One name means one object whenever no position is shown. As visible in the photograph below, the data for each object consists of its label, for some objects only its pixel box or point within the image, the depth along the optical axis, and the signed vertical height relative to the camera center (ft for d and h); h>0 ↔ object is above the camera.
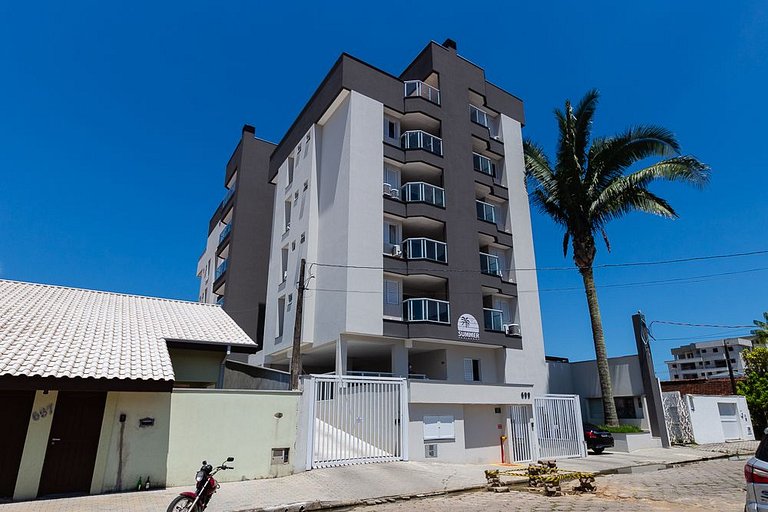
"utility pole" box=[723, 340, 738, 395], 111.95 +4.70
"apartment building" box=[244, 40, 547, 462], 73.10 +28.32
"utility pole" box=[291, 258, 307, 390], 49.14 +6.83
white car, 17.90 -2.89
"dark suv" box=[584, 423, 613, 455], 72.33 -5.03
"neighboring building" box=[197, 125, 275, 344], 104.17 +38.52
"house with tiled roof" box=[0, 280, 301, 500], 33.55 -0.51
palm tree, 82.43 +38.92
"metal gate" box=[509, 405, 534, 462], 63.62 -3.64
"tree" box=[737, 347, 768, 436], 108.06 +2.07
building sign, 77.51 +12.45
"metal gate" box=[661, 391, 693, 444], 87.35 -2.39
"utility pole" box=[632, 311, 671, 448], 81.71 +3.66
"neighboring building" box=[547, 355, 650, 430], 88.53 +3.62
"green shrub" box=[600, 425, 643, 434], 75.87 -3.75
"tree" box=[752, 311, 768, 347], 131.76 +19.17
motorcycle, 26.61 -4.83
